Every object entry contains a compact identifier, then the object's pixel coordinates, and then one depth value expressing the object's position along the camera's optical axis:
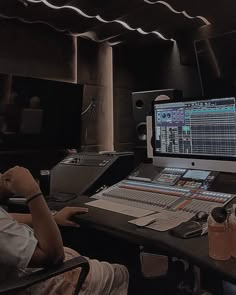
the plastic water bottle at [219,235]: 1.01
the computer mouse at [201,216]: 1.33
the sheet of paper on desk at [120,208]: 1.48
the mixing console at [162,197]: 1.49
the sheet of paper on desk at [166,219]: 1.30
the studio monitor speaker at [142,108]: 3.31
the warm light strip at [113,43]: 4.10
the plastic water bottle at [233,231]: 1.02
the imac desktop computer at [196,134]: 1.67
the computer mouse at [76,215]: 1.56
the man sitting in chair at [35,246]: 1.06
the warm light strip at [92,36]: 3.81
